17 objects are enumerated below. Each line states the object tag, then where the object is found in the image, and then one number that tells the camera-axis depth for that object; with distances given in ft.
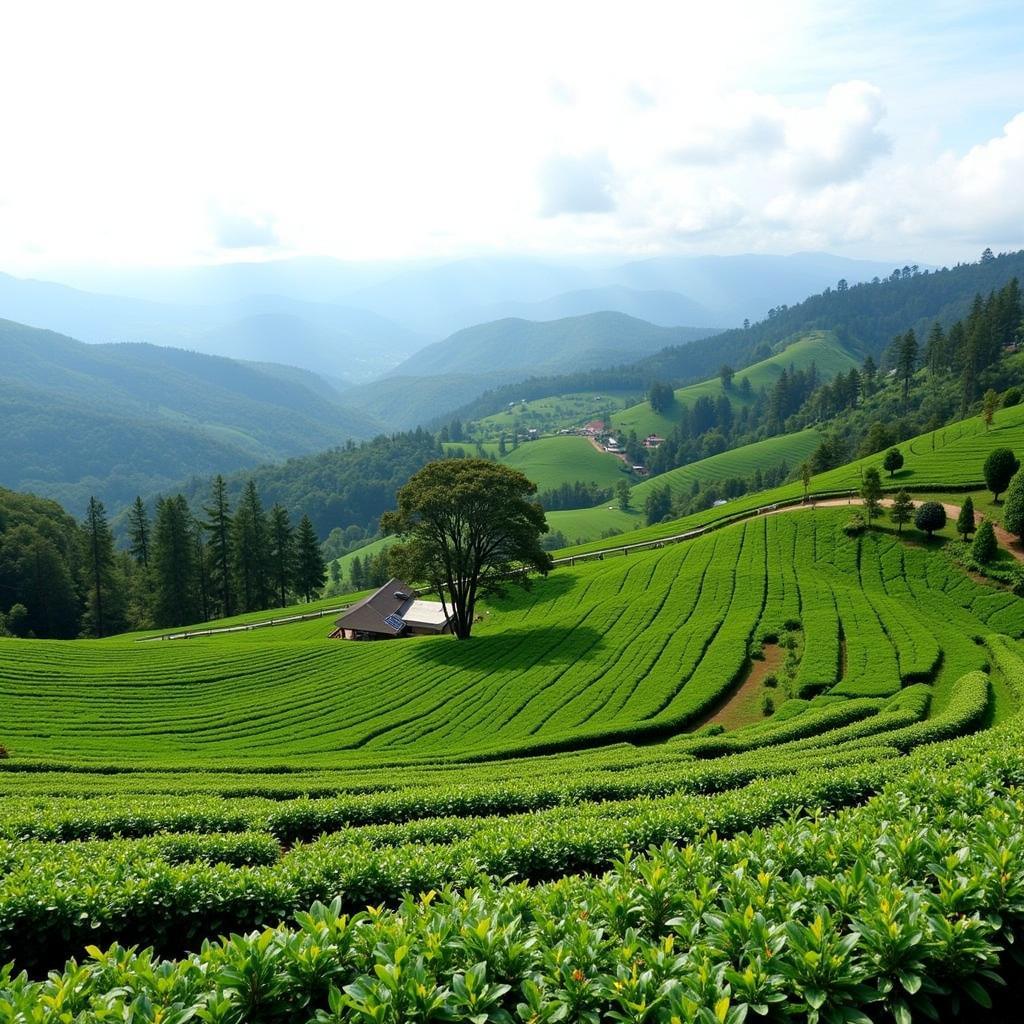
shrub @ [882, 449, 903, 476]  184.44
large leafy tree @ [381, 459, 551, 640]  139.13
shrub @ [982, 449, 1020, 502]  152.46
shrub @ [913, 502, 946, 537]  145.28
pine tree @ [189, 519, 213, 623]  249.96
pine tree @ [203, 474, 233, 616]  245.65
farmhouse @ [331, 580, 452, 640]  169.99
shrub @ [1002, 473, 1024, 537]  135.44
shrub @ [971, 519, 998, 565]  132.05
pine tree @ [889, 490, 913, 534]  149.07
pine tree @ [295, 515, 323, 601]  270.46
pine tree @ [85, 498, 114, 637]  230.68
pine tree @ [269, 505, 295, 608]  261.24
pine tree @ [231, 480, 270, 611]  251.80
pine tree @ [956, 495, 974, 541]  140.97
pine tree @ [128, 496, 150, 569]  269.64
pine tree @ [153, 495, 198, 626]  234.58
